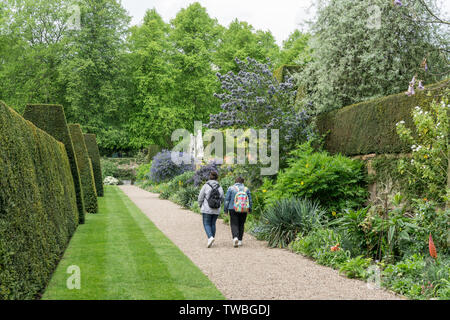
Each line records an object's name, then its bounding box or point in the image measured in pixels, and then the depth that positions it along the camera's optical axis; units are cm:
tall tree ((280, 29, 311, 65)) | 2969
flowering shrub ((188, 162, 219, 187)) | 1684
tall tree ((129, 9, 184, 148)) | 3312
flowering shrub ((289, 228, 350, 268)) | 672
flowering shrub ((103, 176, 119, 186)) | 3111
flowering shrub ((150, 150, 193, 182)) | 2297
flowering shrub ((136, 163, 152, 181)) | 3021
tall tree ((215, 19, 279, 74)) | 3303
